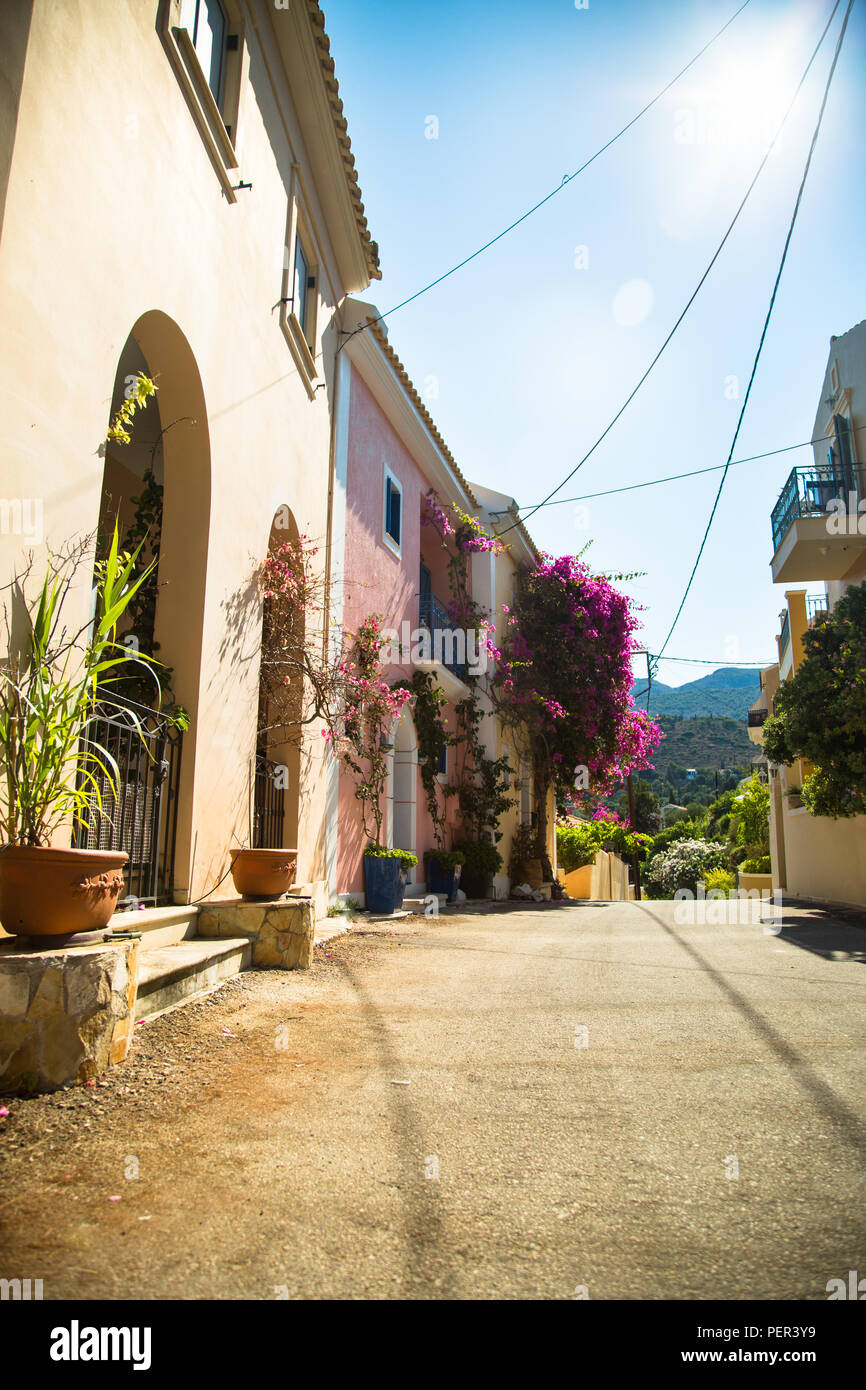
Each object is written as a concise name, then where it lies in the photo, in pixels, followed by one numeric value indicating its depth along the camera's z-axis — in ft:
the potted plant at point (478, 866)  46.70
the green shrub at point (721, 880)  87.45
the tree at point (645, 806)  159.02
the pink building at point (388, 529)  32.22
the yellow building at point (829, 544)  45.91
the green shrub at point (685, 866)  107.96
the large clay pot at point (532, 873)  53.47
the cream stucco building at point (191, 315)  11.87
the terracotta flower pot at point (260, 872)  18.11
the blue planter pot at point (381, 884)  32.53
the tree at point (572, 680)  53.93
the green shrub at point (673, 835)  150.92
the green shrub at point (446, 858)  41.50
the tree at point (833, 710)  35.76
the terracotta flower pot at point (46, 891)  9.80
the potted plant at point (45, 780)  9.85
